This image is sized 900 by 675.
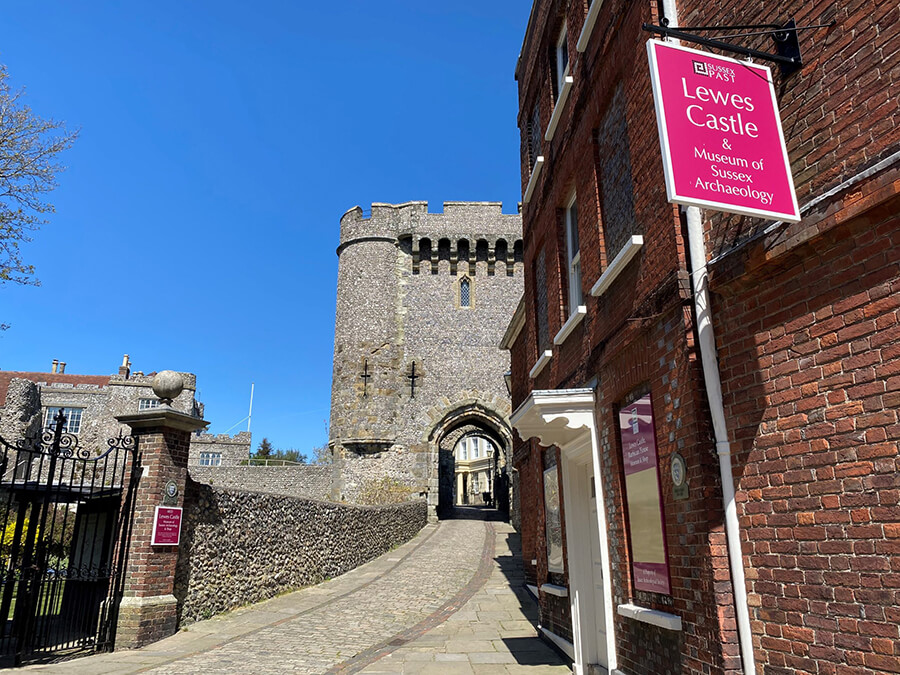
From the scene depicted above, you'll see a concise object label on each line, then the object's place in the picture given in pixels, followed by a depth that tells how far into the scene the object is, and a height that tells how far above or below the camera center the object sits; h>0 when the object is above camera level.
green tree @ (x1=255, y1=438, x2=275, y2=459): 54.59 +6.53
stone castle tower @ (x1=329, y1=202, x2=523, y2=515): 27.02 +8.37
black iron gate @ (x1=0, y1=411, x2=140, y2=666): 7.25 -0.51
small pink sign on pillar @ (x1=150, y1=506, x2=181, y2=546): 8.53 -0.01
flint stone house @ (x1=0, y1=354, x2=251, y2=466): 40.62 +8.20
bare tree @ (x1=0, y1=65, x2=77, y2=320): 11.29 +6.44
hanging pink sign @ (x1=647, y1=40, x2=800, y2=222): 3.75 +2.39
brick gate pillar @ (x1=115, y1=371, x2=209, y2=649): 8.23 -0.14
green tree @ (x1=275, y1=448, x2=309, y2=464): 55.31 +6.06
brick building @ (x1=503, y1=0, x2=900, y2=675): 3.26 +0.93
